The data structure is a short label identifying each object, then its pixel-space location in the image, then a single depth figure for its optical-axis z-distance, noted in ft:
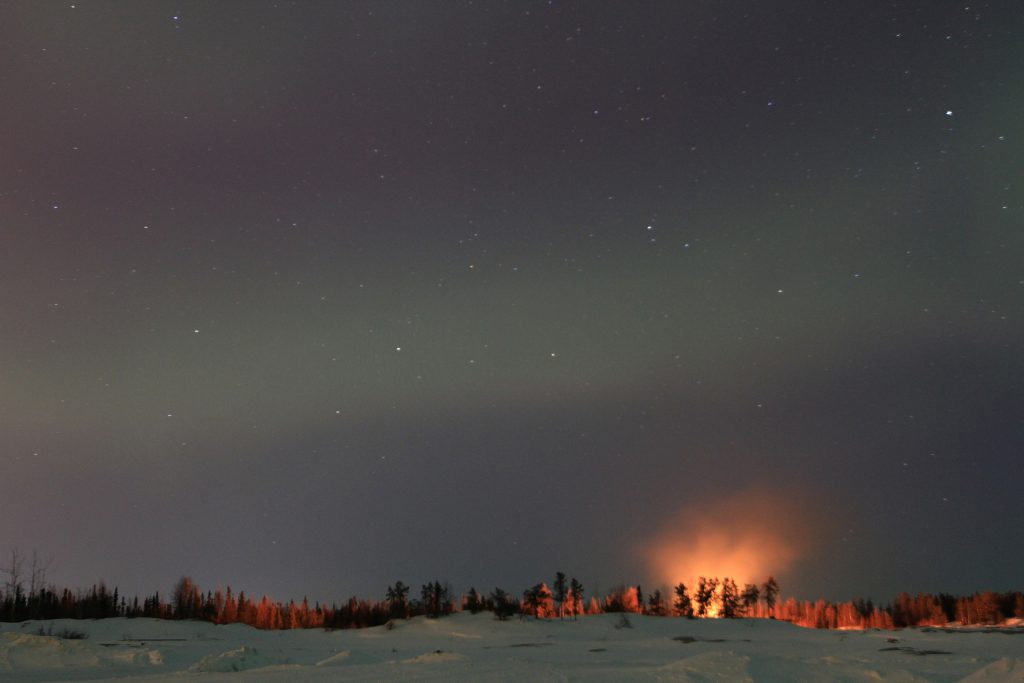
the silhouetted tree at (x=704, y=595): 138.41
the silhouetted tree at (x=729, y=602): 137.69
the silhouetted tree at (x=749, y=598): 140.15
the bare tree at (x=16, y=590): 155.74
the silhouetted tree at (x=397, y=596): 152.87
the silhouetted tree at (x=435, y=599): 138.34
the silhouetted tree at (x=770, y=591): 150.10
